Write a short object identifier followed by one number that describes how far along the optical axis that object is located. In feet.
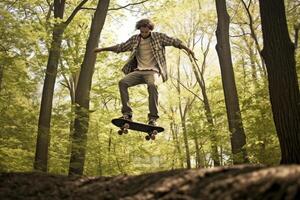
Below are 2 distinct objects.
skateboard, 23.96
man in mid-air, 24.03
